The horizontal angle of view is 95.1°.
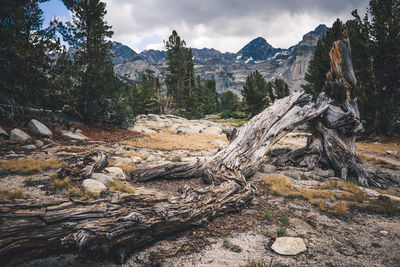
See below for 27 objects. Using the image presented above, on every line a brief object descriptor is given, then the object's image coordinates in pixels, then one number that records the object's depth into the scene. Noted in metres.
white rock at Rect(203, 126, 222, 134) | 24.83
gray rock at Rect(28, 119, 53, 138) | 10.59
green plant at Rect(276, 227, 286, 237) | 3.46
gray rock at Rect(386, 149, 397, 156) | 12.12
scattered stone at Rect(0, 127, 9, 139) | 8.99
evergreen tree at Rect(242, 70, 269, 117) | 41.41
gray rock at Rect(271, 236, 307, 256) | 2.99
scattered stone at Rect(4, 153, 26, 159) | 7.00
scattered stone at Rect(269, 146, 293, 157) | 10.21
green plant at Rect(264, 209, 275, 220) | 4.18
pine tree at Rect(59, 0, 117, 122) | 16.31
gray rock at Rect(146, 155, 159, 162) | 8.99
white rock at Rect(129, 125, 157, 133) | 21.08
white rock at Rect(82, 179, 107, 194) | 4.81
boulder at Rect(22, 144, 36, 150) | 8.37
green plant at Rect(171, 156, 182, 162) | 8.66
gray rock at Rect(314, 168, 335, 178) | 7.20
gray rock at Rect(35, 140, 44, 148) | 8.93
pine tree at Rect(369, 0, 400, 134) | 18.03
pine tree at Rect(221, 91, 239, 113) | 68.75
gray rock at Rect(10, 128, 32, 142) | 9.11
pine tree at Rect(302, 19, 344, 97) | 23.15
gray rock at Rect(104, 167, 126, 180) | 6.15
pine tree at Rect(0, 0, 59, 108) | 9.03
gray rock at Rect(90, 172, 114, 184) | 5.54
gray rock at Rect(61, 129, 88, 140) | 12.59
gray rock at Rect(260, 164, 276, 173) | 7.77
